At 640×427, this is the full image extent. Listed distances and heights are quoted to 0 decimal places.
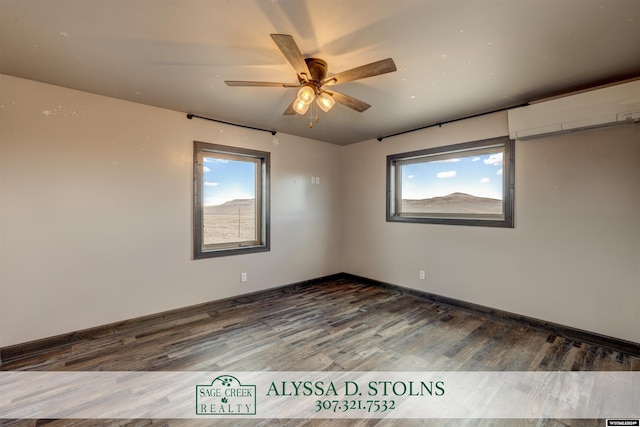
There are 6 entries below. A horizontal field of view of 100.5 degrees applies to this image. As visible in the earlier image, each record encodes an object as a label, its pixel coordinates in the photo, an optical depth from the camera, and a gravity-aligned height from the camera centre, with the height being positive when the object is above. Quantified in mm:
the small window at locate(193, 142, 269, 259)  3514 +234
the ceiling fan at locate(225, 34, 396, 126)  1701 +1018
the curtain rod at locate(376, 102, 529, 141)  3061 +1313
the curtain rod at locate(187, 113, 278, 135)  3346 +1297
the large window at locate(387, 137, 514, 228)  3295 +471
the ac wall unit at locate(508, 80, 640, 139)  2346 +1032
